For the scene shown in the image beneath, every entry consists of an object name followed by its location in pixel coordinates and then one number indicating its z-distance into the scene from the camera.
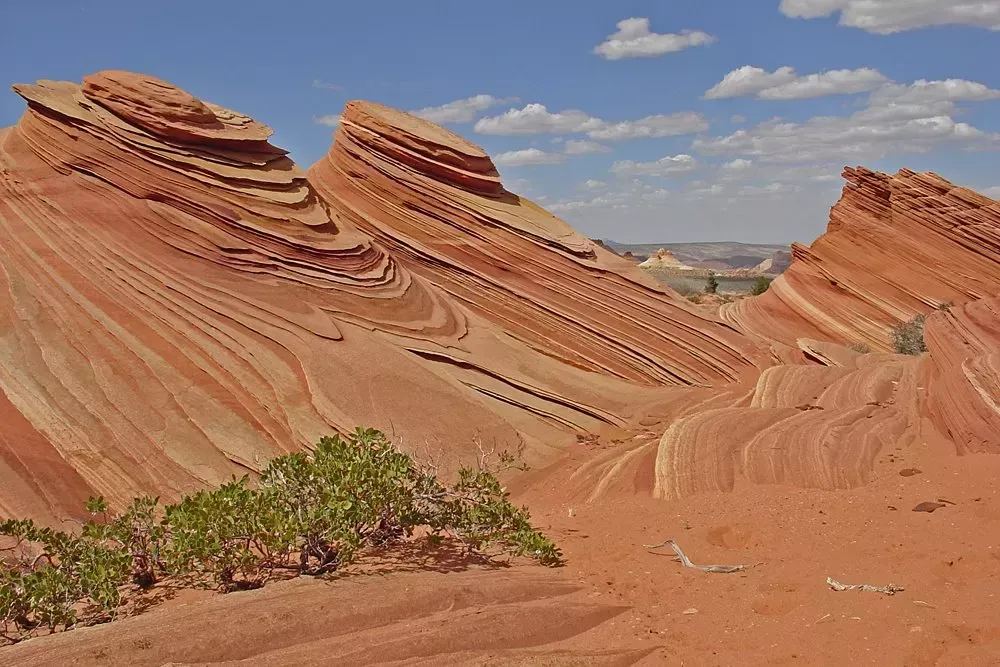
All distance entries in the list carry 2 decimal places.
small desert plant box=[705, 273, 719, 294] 48.22
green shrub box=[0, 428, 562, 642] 6.02
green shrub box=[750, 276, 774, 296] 45.99
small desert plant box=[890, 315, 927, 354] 24.32
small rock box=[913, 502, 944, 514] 8.77
